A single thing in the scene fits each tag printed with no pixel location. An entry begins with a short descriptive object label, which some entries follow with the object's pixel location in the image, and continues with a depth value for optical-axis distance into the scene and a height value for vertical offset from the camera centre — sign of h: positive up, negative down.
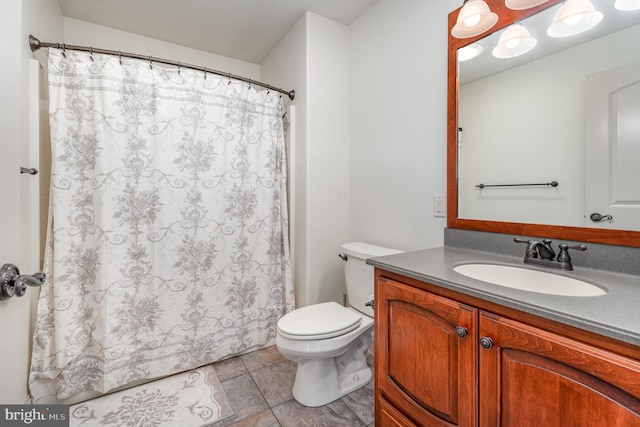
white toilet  1.43 -0.66
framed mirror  0.95 +0.31
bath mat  1.41 -1.04
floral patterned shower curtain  1.49 -0.08
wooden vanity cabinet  0.58 -0.41
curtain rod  1.41 +0.89
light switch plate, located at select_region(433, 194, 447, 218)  1.49 +0.02
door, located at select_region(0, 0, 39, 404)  0.70 +0.09
